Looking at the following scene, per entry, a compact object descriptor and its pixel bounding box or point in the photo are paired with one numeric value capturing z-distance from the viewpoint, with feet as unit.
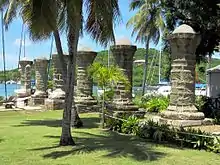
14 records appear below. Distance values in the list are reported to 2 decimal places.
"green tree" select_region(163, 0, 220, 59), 43.31
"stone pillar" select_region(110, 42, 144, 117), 42.79
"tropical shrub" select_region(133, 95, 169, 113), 51.96
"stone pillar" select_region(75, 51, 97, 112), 52.52
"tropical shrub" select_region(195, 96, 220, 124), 44.22
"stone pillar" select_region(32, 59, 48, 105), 65.99
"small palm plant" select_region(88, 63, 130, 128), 36.47
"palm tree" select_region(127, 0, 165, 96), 88.22
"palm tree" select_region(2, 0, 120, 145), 26.02
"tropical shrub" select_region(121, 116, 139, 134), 34.74
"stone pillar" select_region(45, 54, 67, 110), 57.52
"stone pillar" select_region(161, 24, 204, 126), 36.40
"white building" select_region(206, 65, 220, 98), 58.87
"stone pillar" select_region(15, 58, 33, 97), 71.48
